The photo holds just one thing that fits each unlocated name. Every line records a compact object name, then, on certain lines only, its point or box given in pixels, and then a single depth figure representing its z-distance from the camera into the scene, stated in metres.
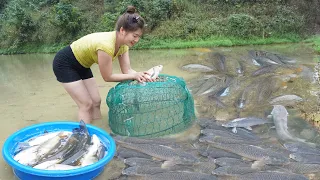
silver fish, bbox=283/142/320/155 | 2.64
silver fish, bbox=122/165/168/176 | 2.42
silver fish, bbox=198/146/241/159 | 2.65
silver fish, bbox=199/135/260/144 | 2.80
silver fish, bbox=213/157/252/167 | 2.51
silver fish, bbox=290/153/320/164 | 2.49
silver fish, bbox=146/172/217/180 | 2.31
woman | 2.72
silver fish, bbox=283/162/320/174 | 2.39
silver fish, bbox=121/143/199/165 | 2.56
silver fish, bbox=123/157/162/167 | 2.54
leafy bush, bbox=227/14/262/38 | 7.95
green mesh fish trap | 3.03
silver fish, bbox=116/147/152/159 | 2.68
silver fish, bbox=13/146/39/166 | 2.32
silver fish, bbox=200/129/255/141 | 2.90
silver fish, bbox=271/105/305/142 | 2.96
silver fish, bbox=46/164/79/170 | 2.22
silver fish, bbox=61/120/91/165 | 2.33
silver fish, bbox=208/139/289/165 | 2.50
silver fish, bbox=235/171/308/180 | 2.26
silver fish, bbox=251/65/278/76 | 4.94
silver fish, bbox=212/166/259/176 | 2.38
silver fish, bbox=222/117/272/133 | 3.15
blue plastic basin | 2.06
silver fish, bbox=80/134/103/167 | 2.36
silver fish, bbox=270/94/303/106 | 3.77
